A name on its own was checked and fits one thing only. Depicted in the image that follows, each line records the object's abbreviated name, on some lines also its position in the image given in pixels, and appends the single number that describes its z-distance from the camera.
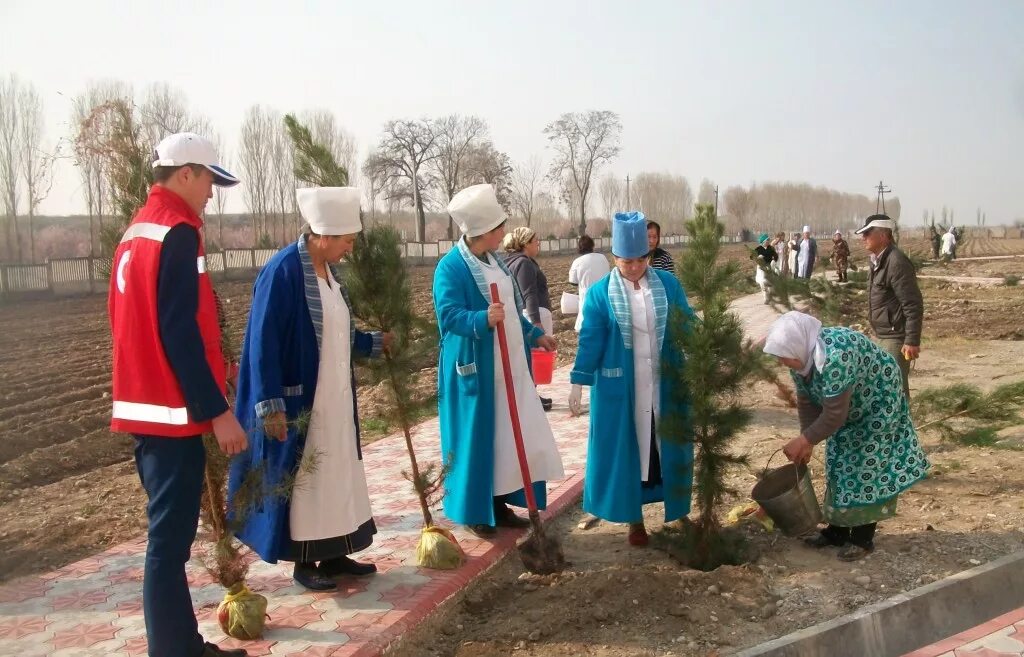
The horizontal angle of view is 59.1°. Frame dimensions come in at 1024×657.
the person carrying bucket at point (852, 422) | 4.36
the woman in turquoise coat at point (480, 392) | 4.89
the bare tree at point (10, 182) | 31.72
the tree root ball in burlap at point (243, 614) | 3.68
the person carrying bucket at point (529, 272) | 7.41
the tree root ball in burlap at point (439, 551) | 4.52
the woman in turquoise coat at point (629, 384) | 4.89
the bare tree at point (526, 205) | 71.22
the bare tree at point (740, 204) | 110.44
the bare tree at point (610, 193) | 95.30
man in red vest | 3.11
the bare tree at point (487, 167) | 58.22
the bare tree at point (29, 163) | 31.61
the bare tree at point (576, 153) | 67.94
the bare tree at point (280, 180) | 46.25
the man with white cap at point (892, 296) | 6.61
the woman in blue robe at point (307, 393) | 3.95
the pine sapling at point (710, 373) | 4.38
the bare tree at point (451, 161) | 57.69
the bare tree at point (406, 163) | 52.94
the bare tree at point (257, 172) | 45.53
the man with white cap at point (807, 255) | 24.95
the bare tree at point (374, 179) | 51.60
